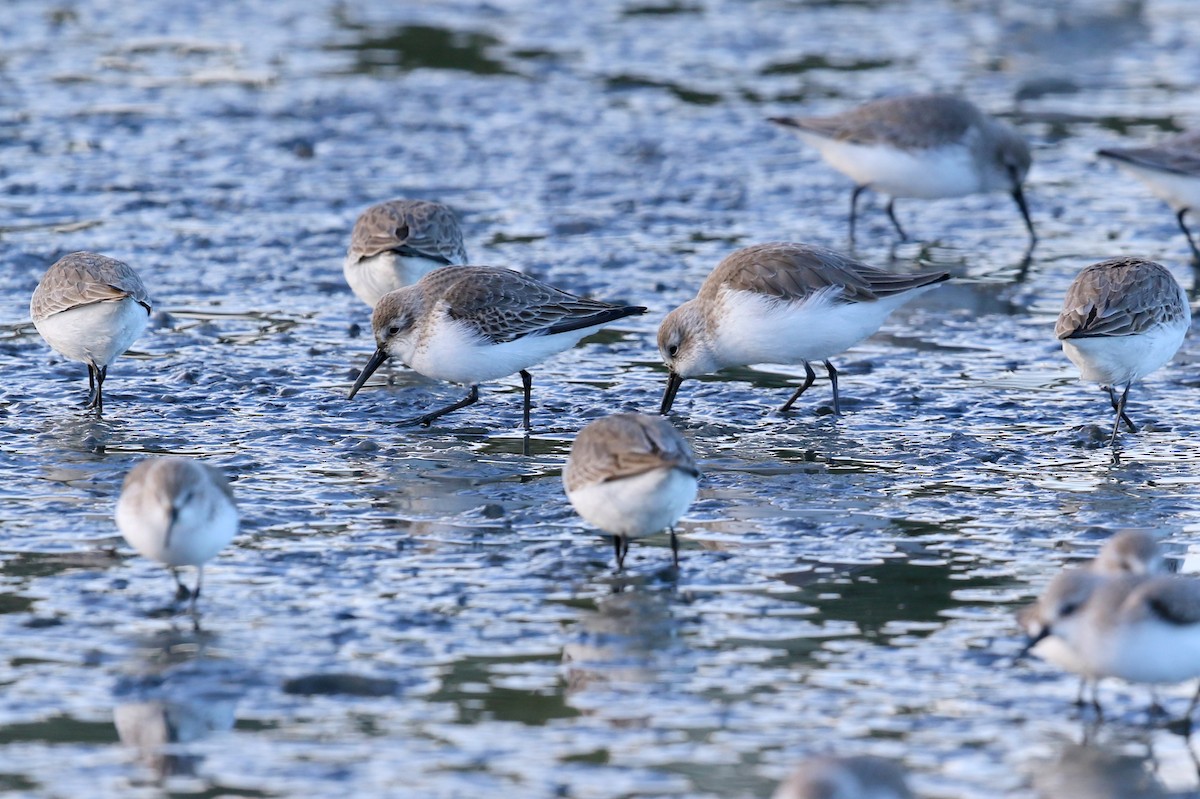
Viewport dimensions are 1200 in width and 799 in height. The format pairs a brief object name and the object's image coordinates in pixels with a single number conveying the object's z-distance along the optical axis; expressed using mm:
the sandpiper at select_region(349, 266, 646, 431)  10516
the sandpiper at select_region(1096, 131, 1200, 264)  14430
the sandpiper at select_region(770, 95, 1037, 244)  15359
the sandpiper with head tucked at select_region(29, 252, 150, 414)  10273
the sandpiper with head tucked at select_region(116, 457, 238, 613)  7387
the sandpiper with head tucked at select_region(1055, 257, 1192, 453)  9891
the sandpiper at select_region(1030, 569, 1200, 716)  6367
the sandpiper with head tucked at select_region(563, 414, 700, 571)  7688
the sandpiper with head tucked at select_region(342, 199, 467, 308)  12047
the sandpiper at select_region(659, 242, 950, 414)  10820
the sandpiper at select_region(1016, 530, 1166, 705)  6668
